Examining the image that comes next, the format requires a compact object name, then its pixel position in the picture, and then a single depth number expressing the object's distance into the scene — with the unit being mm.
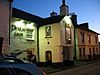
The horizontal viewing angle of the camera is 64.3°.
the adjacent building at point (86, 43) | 14157
